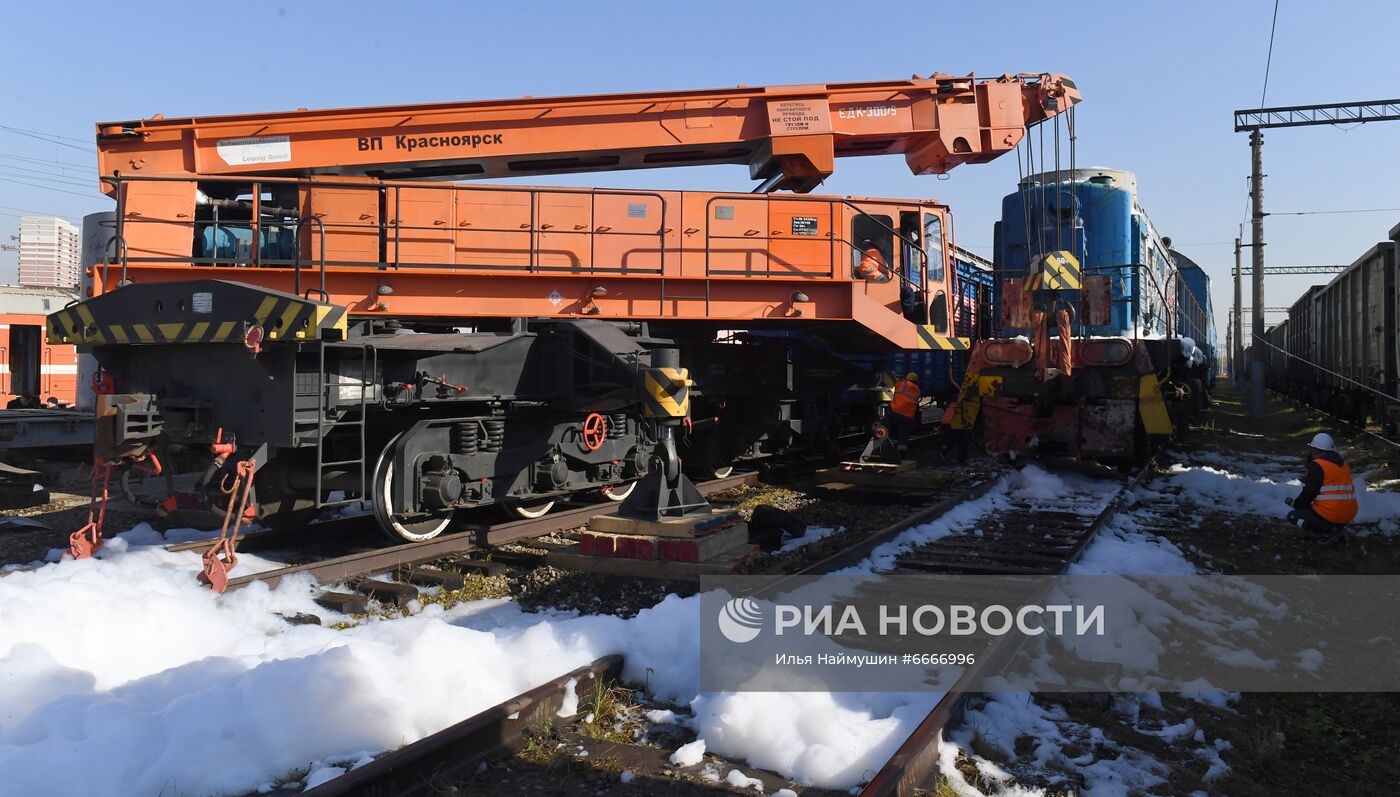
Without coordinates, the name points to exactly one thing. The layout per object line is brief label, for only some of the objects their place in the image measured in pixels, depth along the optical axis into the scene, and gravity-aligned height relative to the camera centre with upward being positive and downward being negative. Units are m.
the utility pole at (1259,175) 22.12 +6.80
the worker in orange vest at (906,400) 12.12 +0.09
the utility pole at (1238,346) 32.72 +3.05
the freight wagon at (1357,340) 13.63 +1.33
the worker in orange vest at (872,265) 8.98 +1.42
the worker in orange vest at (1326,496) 7.16 -0.69
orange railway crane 5.95 +1.04
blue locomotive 10.36 +0.69
